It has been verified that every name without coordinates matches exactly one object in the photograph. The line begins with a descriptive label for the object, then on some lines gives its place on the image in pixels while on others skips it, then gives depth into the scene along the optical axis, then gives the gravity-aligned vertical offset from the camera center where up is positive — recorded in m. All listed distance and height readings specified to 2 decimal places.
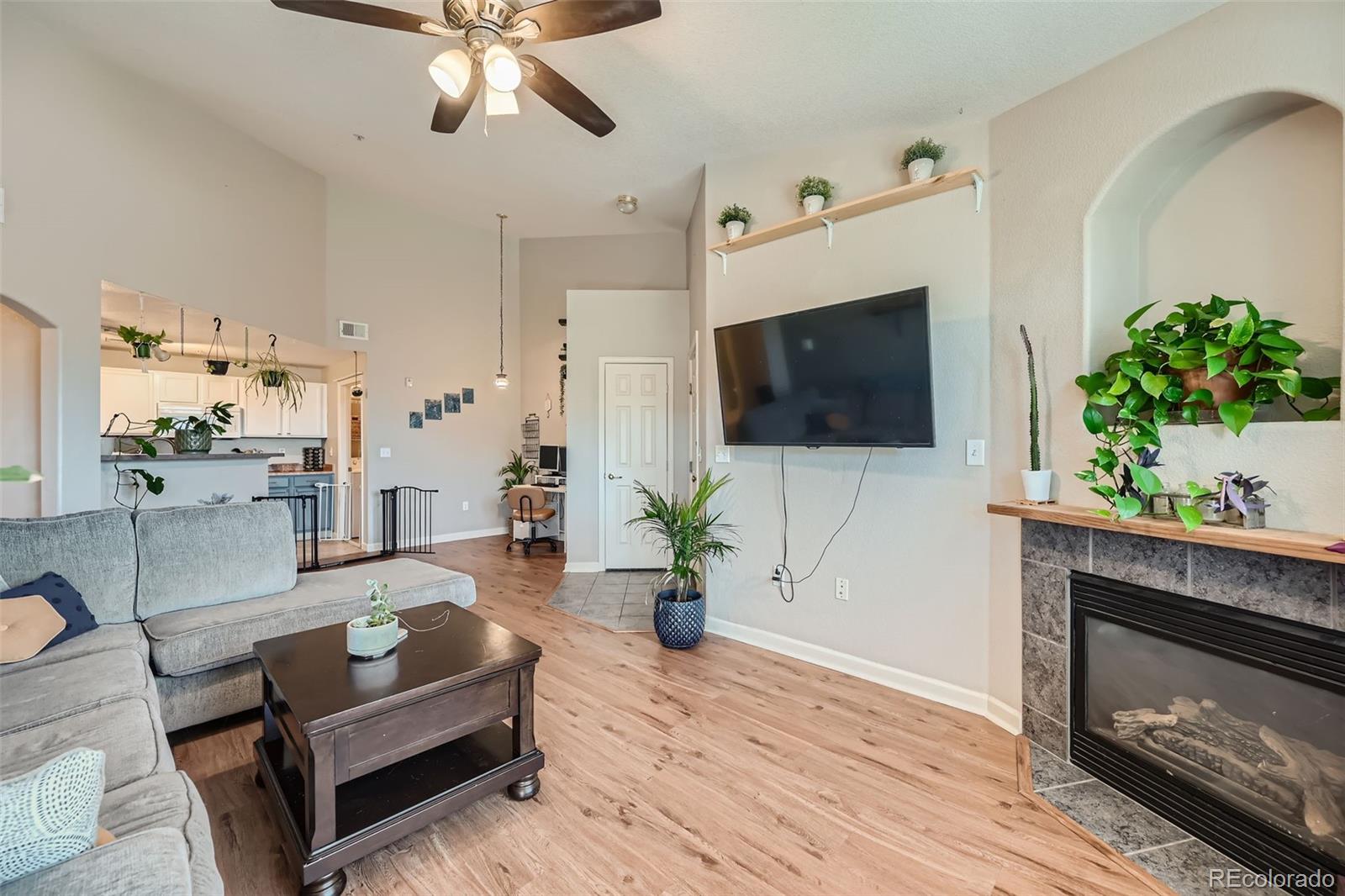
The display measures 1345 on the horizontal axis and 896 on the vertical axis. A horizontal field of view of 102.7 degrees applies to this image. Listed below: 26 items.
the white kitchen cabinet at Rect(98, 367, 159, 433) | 6.05 +0.65
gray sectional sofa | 1.00 -0.69
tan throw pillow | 1.76 -0.60
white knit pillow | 0.70 -0.50
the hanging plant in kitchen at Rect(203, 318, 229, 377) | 5.33 +1.10
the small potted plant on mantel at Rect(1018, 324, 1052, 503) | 2.12 -0.09
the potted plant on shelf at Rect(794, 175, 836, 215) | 2.81 +1.35
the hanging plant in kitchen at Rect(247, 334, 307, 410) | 5.40 +0.77
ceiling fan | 1.87 +1.55
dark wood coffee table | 1.42 -0.85
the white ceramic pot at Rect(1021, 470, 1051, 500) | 2.12 -0.14
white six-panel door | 5.04 +0.02
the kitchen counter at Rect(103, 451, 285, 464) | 3.44 -0.05
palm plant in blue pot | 3.11 -0.62
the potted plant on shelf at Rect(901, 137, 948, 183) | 2.47 +1.35
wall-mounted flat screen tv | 2.34 +0.36
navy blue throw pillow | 1.98 -0.57
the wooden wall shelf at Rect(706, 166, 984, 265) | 2.43 +1.20
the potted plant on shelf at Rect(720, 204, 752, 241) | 3.13 +1.35
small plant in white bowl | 1.75 -0.60
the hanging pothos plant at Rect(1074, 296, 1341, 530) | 1.57 +0.20
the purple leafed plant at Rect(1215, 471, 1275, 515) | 1.57 -0.13
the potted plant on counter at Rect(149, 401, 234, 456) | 3.96 +0.12
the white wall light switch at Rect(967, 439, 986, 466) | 2.45 -0.02
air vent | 5.37 +1.22
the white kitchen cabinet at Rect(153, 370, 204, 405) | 6.28 +0.75
